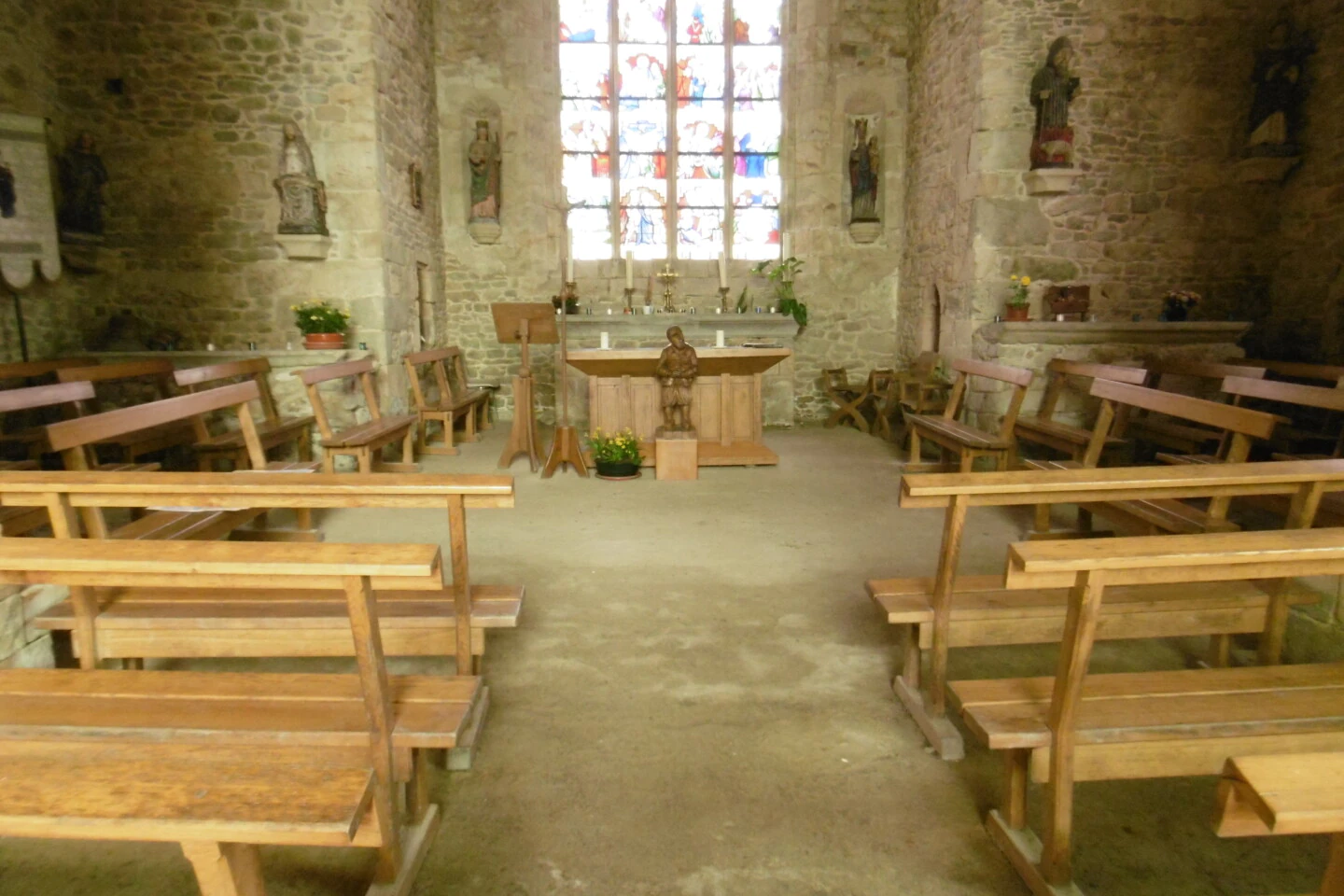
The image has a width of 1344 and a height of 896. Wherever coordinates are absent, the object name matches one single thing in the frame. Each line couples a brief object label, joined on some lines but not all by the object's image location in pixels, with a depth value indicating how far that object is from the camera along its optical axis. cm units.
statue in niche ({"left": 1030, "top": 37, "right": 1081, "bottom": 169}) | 659
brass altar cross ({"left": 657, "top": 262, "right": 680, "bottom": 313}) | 829
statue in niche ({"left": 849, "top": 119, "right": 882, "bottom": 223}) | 923
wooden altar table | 665
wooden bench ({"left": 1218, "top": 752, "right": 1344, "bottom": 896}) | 105
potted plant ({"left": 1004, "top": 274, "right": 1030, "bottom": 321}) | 674
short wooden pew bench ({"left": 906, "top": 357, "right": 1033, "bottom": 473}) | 518
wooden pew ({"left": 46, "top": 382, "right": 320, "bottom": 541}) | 279
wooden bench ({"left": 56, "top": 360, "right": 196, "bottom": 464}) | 513
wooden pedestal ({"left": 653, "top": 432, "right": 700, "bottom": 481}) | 612
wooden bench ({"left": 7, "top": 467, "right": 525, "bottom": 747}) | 226
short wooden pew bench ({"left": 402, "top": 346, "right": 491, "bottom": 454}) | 691
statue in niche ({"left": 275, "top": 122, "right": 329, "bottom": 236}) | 650
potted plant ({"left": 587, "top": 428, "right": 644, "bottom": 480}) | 613
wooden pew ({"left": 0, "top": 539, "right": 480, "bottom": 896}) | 129
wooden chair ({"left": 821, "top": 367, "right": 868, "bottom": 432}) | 882
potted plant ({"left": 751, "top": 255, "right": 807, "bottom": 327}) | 915
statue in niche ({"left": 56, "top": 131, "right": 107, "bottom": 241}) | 632
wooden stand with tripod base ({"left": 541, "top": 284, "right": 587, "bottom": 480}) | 625
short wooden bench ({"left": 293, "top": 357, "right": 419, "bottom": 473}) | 483
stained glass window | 960
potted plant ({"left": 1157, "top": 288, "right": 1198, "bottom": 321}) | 668
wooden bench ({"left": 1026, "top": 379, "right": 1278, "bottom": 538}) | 304
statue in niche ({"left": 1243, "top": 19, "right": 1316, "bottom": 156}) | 677
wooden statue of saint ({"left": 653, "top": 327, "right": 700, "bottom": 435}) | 621
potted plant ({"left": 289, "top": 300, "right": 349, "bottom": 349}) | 652
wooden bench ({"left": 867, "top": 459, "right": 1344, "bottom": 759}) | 237
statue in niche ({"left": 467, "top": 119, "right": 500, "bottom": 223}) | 899
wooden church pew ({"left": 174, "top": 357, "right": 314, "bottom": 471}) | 494
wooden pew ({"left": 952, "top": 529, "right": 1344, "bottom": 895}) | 164
